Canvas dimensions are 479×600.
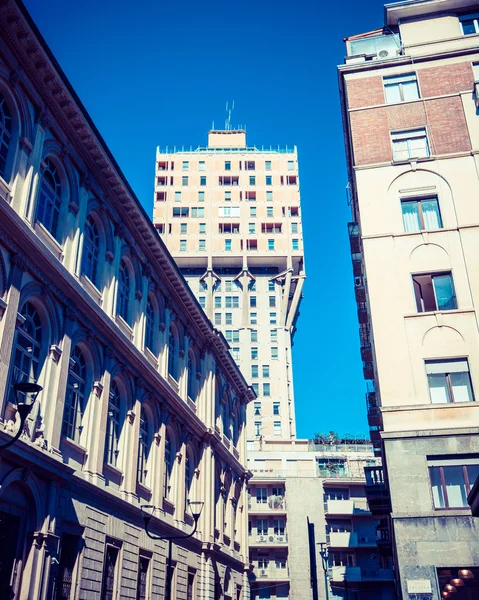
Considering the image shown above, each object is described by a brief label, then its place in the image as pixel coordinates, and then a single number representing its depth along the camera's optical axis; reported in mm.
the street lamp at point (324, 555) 42816
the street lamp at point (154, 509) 21609
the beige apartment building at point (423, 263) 19359
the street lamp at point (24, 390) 11602
